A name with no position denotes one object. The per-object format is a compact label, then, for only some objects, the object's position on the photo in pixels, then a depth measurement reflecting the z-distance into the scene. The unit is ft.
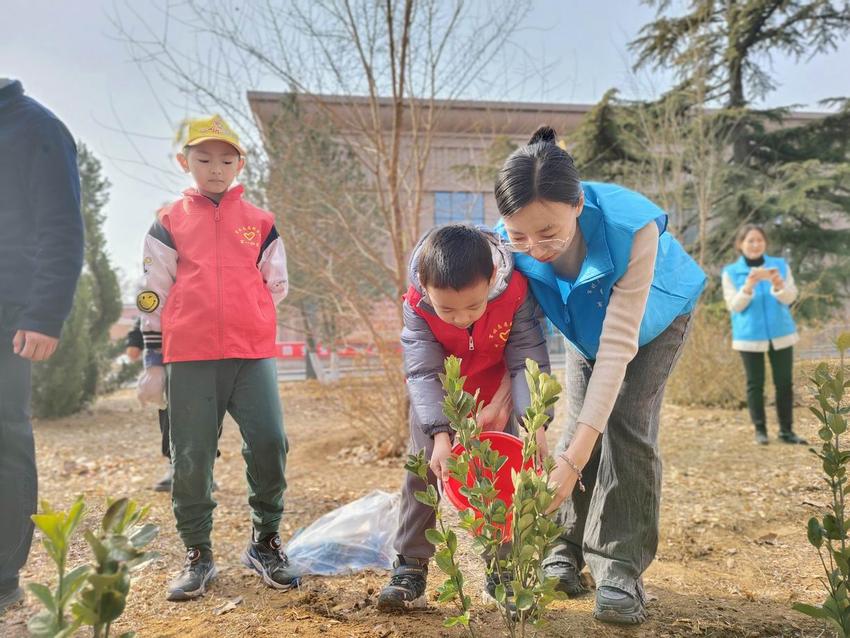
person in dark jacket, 6.74
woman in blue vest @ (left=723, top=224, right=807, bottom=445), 16.33
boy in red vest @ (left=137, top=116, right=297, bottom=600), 7.22
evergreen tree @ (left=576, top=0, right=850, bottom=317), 35.47
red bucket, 5.40
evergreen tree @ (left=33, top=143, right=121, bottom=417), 25.09
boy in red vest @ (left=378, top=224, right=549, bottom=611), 5.55
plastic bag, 8.23
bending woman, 5.28
